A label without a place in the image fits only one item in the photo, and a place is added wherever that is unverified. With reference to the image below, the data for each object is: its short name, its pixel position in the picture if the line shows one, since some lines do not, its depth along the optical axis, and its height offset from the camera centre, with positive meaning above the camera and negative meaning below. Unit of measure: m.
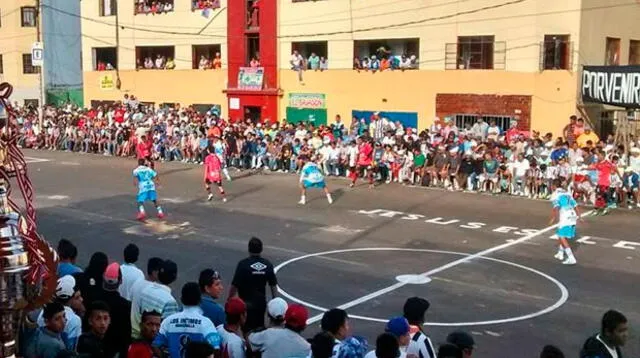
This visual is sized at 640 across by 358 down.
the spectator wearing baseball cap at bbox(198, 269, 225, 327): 7.02 -1.91
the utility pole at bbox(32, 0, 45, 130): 38.34 -1.10
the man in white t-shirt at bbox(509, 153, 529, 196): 22.51 -2.18
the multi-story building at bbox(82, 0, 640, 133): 27.03 +1.84
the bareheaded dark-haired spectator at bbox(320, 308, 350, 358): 6.21 -1.85
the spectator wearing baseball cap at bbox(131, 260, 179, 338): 7.10 -1.93
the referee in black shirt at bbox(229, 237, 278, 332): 8.83 -2.11
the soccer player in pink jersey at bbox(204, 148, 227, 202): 21.14 -2.12
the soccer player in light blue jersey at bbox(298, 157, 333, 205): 20.80 -2.24
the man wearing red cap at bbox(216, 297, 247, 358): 6.17 -1.98
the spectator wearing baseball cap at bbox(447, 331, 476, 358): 5.70 -1.83
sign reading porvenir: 22.27 +0.47
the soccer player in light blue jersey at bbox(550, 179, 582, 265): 14.57 -2.33
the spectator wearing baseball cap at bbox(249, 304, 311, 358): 6.15 -1.99
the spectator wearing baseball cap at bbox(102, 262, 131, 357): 7.09 -2.09
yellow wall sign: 44.19 +0.61
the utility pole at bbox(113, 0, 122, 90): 43.50 +2.51
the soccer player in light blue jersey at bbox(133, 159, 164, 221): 18.28 -2.20
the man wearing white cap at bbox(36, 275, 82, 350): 6.41 -1.91
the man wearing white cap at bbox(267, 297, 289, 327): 6.40 -1.82
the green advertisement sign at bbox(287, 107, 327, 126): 34.16 -0.89
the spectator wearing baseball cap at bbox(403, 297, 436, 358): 6.10 -1.93
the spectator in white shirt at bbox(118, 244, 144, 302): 8.05 -1.93
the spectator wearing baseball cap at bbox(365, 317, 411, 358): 6.00 -1.84
